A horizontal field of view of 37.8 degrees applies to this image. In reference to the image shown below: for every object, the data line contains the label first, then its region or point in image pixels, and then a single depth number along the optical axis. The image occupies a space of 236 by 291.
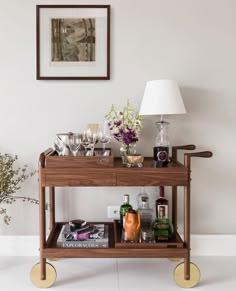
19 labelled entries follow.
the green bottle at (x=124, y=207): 2.03
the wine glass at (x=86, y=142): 1.86
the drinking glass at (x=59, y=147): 1.83
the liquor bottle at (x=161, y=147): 1.85
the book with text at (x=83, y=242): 1.79
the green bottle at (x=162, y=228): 1.83
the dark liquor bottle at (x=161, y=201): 1.93
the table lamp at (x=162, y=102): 1.86
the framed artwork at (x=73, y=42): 2.10
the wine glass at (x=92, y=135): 1.87
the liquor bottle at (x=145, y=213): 2.00
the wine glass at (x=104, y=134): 1.91
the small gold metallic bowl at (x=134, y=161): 1.81
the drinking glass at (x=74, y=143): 1.81
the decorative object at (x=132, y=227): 1.79
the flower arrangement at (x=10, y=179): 1.98
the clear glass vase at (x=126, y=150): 1.88
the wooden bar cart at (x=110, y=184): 1.71
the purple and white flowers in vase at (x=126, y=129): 1.88
